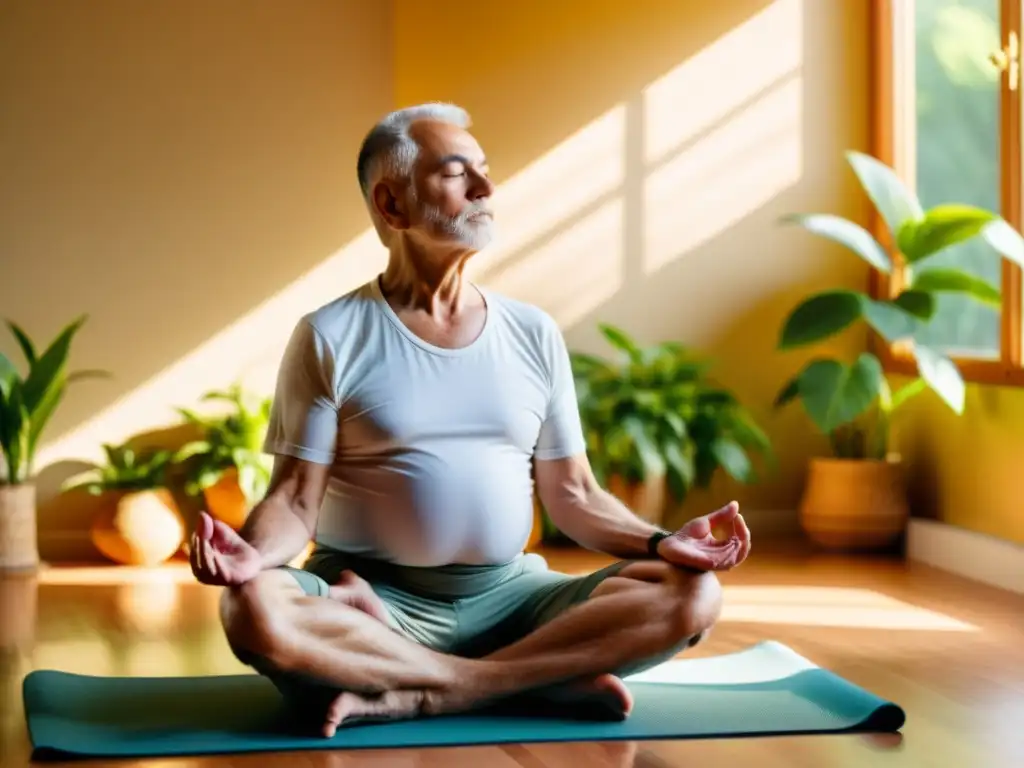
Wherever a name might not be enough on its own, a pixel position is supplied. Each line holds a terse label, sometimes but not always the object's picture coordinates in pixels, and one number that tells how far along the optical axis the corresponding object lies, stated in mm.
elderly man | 3004
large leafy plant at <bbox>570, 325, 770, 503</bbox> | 5625
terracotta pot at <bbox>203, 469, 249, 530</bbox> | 5590
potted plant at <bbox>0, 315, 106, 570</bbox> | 5371
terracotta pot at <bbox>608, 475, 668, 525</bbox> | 5637
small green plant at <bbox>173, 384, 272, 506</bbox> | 5590
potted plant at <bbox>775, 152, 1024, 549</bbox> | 5352
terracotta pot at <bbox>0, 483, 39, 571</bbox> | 5359
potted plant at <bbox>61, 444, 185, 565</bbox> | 5488
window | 5066
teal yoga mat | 2875
